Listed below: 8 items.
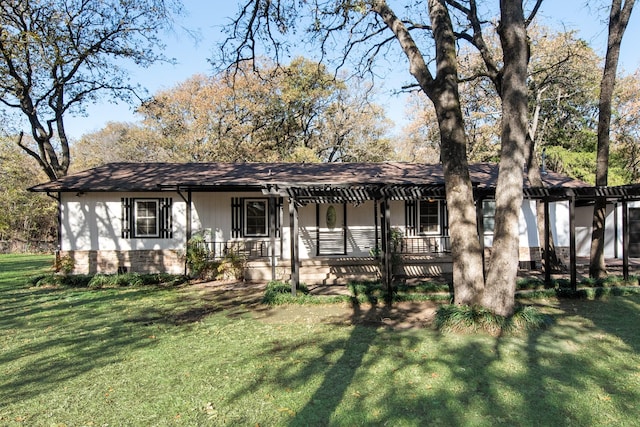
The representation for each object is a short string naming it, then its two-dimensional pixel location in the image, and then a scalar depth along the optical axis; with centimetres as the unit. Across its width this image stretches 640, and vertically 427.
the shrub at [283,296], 847
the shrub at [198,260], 1154
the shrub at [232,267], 1159
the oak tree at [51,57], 1219
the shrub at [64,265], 1205
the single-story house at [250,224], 1200
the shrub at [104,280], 1102
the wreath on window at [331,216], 1302
